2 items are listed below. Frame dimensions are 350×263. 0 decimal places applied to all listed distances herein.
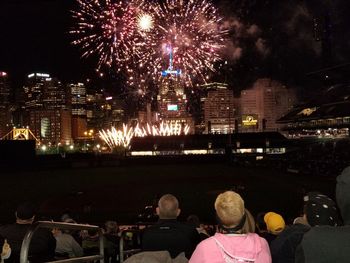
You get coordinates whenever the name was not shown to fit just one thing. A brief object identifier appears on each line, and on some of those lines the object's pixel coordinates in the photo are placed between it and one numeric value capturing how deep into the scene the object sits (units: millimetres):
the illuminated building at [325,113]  76938
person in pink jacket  3420
